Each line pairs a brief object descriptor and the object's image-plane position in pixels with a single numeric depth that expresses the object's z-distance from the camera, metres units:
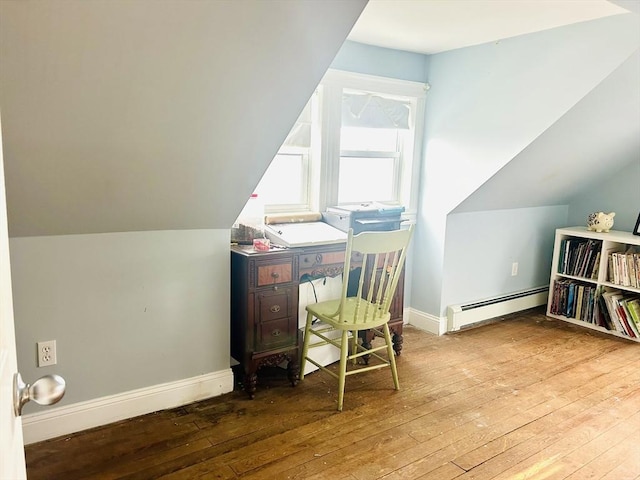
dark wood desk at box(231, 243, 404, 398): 2.54
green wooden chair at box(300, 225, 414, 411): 2.52
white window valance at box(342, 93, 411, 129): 3.30
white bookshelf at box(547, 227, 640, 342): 3.76
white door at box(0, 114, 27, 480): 0.70
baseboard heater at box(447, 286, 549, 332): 3.71
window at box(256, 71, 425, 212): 3.15
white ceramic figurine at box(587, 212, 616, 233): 3.95
